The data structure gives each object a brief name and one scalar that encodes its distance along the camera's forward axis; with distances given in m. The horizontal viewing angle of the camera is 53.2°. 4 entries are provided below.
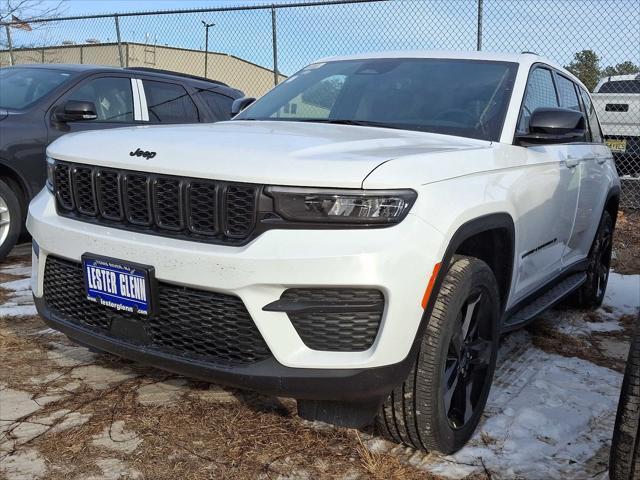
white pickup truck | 8.43
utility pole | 10.17
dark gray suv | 5.14
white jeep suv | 2.04
